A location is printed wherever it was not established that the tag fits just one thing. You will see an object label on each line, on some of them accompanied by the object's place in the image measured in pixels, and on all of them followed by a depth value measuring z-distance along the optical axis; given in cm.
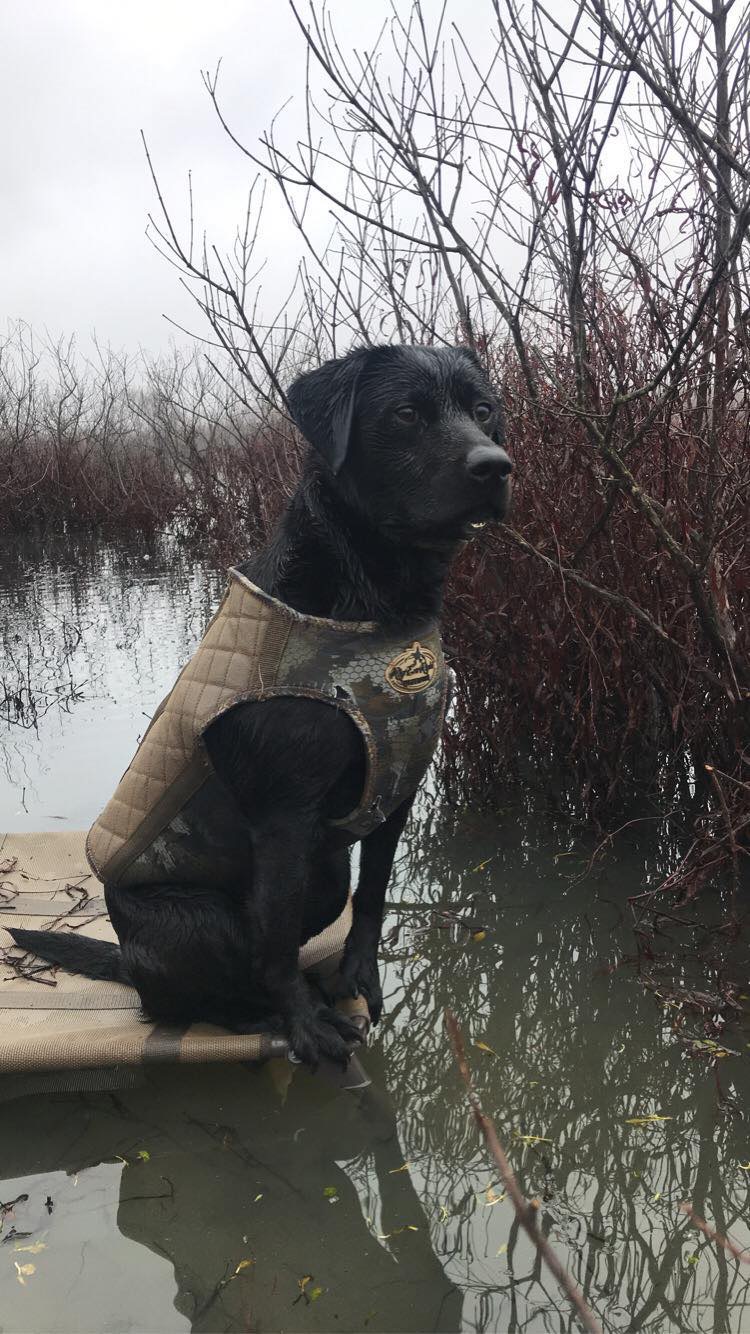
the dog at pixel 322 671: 190
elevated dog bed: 208
